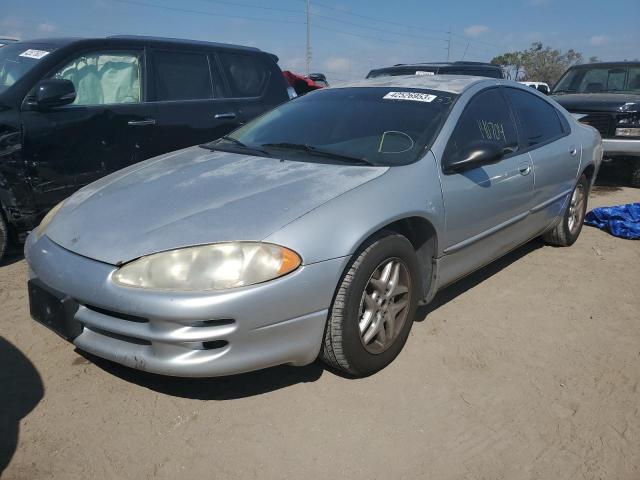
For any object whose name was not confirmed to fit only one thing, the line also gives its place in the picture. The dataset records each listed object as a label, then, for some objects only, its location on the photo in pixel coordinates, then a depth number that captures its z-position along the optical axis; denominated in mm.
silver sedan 2133
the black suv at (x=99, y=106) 3787
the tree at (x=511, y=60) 46438
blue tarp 5109
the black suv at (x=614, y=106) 7113
